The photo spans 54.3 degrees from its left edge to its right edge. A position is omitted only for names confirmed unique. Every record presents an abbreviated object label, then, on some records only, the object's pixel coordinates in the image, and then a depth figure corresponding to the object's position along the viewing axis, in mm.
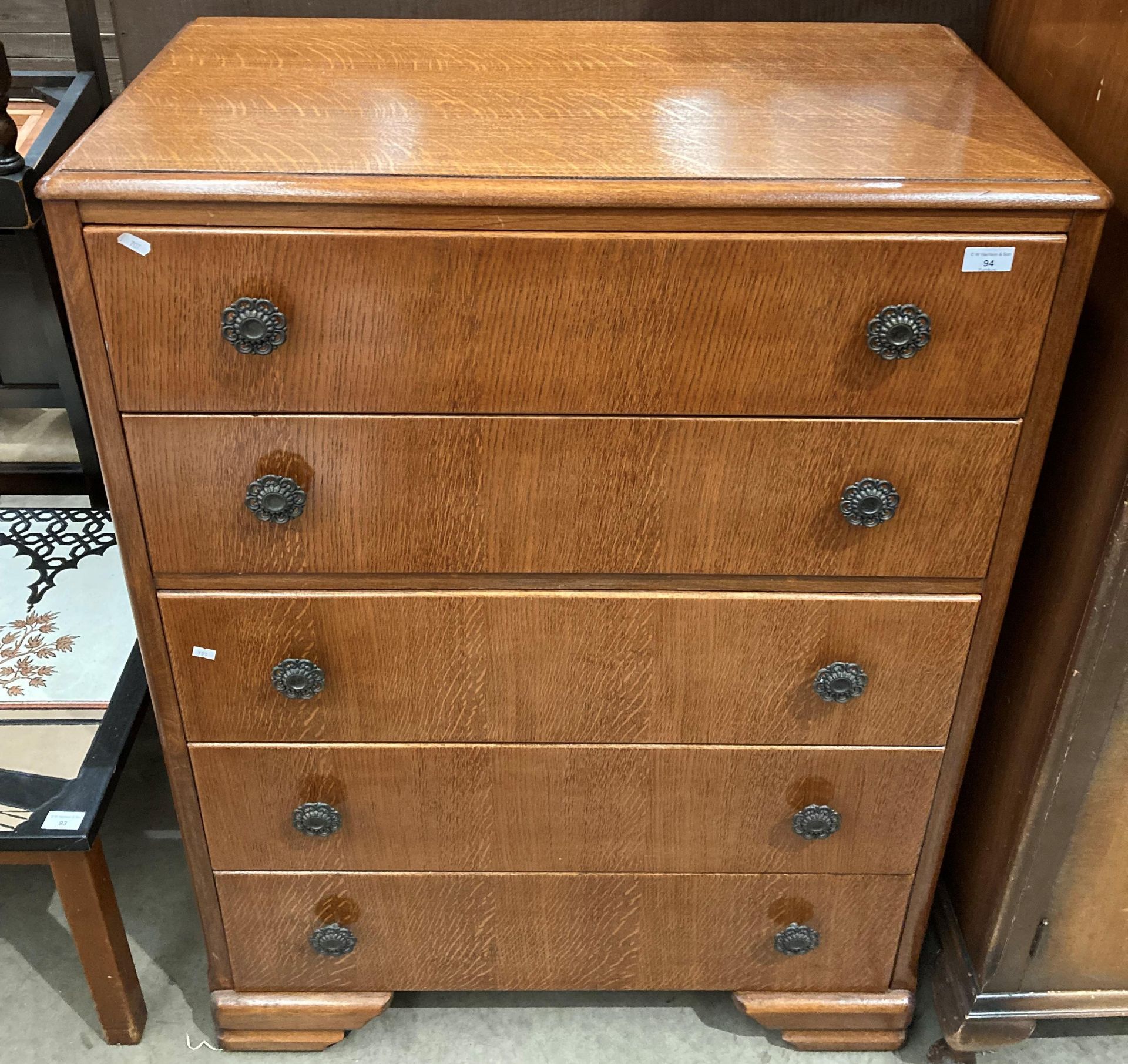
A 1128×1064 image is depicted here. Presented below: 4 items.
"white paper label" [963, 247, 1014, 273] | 835
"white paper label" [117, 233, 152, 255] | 821
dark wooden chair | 1276
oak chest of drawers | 832
